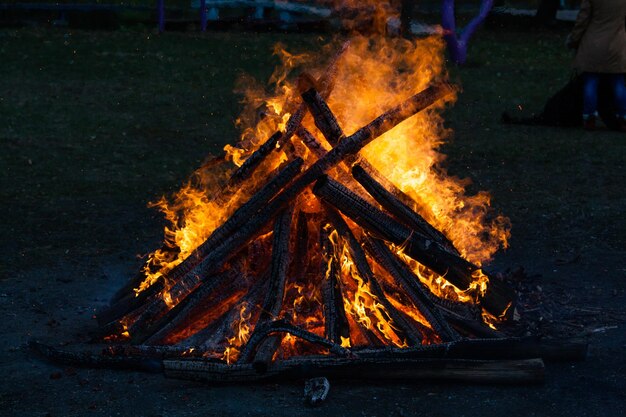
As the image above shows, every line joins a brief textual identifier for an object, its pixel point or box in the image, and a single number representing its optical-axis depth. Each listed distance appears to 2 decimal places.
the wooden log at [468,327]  6.21
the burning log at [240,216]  6.28
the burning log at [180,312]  6.22
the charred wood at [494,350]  5.75
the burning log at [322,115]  6.51
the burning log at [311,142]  6.56
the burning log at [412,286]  6.09
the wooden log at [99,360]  5.88
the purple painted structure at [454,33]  17.86
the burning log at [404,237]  6.29
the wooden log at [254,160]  6.47
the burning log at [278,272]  6.00
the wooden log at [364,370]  5.66
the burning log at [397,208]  6.39
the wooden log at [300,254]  6.43
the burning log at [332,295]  6.00
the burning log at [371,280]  6.06
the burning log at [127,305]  6.57
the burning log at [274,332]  5.72
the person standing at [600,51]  13.08
